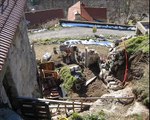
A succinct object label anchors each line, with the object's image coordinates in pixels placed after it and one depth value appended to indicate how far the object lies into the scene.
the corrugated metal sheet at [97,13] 37.97
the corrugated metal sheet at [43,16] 37.56
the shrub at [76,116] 12.17
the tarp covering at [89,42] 25.92
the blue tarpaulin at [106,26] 30.52
